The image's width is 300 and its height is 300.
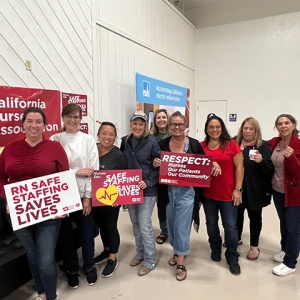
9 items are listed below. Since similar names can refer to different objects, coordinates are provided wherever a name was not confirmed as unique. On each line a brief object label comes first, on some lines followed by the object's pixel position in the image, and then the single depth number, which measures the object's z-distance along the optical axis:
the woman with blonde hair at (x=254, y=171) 2.37
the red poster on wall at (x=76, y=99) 3.25
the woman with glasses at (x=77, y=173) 2.04
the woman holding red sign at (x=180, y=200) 2.21
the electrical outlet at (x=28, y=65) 2.79
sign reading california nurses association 2.53
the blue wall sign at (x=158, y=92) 4.04
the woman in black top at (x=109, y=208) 2.20
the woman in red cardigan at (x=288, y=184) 2.16
